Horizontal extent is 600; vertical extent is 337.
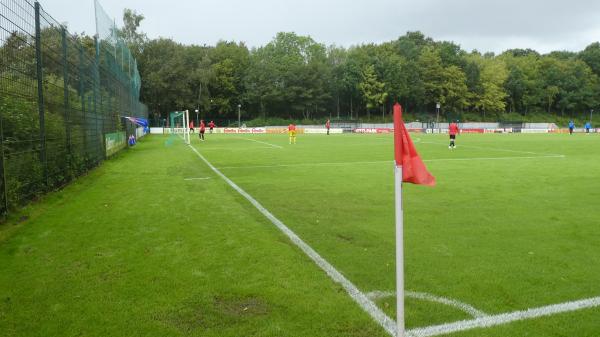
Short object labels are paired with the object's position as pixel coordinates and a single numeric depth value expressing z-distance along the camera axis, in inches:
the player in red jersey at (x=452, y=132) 995.3
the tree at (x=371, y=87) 3154.5
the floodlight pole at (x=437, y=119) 3048.2
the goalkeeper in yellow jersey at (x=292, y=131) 1242.7
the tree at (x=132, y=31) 2866.6
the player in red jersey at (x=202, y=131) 1459.8
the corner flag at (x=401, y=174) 126.5
